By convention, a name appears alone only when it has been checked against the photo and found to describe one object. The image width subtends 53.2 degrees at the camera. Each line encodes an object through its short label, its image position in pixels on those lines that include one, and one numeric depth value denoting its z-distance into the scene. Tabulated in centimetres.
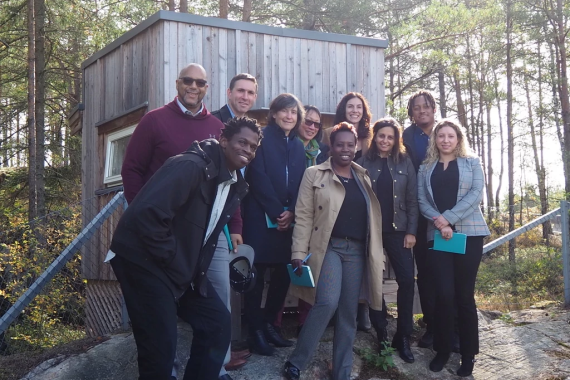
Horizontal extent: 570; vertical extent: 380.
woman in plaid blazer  482
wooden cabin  722
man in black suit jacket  487
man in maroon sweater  402
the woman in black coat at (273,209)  473
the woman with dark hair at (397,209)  500
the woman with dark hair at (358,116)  546
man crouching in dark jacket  296
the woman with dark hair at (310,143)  533
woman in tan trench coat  441
